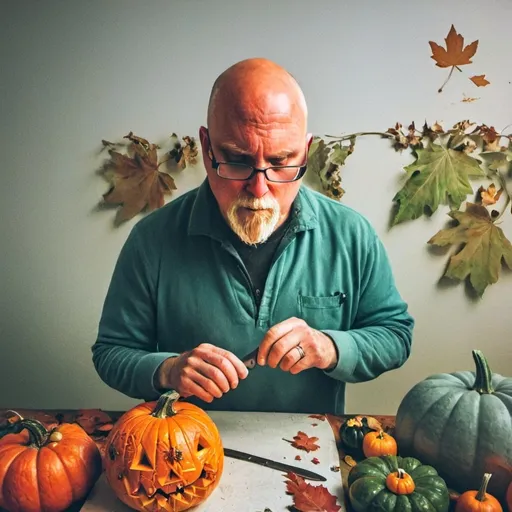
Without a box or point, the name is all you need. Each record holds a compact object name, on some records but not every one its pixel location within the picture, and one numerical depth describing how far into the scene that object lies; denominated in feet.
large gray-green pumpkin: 3.13
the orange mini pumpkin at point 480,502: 2.85
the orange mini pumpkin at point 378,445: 3.38
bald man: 3.86
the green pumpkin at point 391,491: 2.85
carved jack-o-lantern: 2.87
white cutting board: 3.04
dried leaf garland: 5.57
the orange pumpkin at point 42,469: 2.95
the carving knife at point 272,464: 3.26
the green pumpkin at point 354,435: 3.54
